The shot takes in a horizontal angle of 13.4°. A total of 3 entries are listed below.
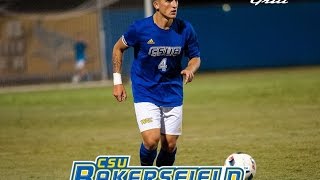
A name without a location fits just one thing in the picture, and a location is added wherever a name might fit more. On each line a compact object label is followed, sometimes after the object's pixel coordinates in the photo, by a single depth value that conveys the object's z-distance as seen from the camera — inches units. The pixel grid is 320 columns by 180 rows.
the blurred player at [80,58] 2142.9
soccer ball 614.4
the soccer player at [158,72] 621.7
